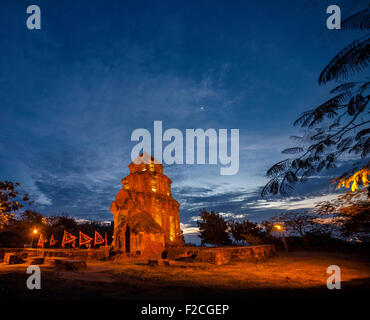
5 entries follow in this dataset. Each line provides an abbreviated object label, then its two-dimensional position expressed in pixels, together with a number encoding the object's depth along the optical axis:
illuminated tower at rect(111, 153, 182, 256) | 25.08
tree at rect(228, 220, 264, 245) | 35.97
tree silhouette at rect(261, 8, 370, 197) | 3.62
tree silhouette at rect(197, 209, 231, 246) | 37.84
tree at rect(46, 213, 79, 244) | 39.75
